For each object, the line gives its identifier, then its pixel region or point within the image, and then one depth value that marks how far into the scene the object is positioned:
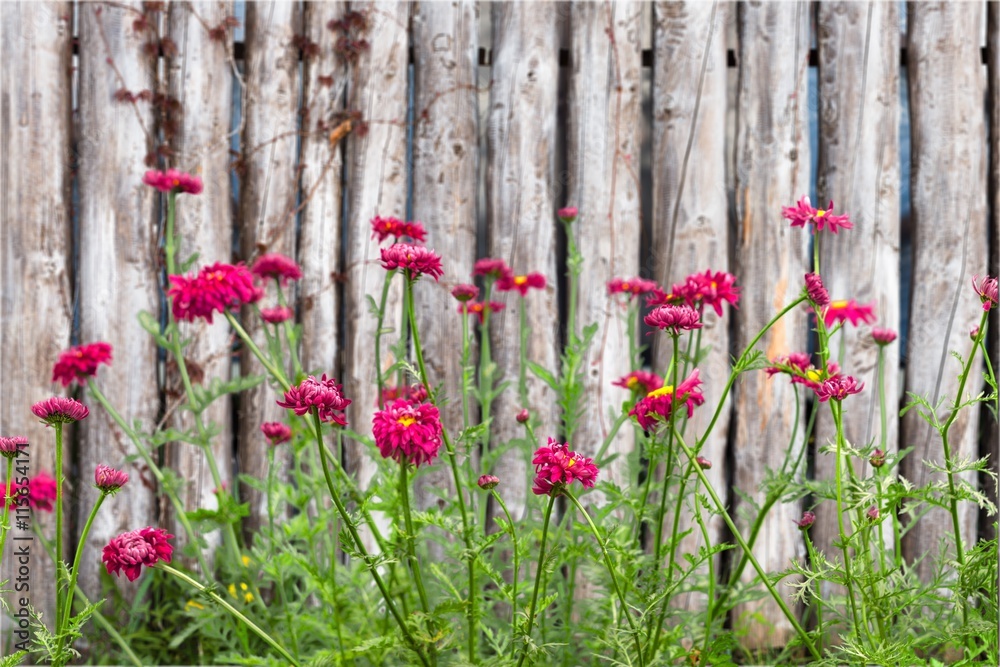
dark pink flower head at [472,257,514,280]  4.21
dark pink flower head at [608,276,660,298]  4.16
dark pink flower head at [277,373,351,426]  3.09
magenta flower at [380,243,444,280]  3.53
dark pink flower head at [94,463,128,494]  3.03
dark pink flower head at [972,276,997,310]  3.45
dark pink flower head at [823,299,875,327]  4.10
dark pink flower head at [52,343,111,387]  4.14
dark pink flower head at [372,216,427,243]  4.03
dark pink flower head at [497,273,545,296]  4.27
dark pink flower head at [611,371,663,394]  3.98
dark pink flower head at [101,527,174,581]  3.25
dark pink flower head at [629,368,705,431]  3.73
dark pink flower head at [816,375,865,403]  3.48
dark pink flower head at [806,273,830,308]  3.49
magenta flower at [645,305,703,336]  3.42
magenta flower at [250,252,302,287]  4.18
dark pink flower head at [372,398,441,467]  3.24
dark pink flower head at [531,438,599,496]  3.08
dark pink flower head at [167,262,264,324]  4.00
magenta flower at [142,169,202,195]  4.14
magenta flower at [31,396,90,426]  3.06
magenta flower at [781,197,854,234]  3.83
